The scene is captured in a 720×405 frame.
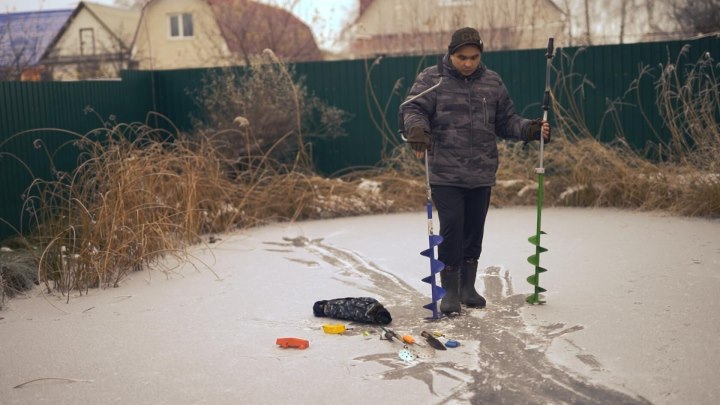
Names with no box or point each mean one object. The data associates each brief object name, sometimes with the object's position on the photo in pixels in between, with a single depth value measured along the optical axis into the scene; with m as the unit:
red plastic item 4.06
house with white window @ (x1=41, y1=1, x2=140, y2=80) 25.30
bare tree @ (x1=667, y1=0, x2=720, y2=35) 12.58
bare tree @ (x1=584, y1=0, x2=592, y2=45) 13.77
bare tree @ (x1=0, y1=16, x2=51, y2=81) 13.60
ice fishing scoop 3.98
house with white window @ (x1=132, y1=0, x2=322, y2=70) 17.67
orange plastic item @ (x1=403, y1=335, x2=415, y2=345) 4.05
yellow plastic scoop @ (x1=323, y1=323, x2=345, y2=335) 4.32
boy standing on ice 4.68
